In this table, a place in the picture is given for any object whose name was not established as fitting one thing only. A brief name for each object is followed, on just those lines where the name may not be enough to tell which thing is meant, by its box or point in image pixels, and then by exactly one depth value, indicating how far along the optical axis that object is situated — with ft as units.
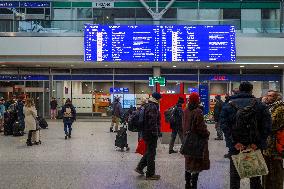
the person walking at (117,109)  64.75
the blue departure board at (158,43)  83.51
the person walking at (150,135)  28.53
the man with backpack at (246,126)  19.65
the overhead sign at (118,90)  100.07
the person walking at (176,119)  42.19
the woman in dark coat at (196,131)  23.73
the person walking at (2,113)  64.80
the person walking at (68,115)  55.98
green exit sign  81.13
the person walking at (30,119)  48.03
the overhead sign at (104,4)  98.99
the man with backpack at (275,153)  21.04
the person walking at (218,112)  52.54
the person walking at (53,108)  96.99
